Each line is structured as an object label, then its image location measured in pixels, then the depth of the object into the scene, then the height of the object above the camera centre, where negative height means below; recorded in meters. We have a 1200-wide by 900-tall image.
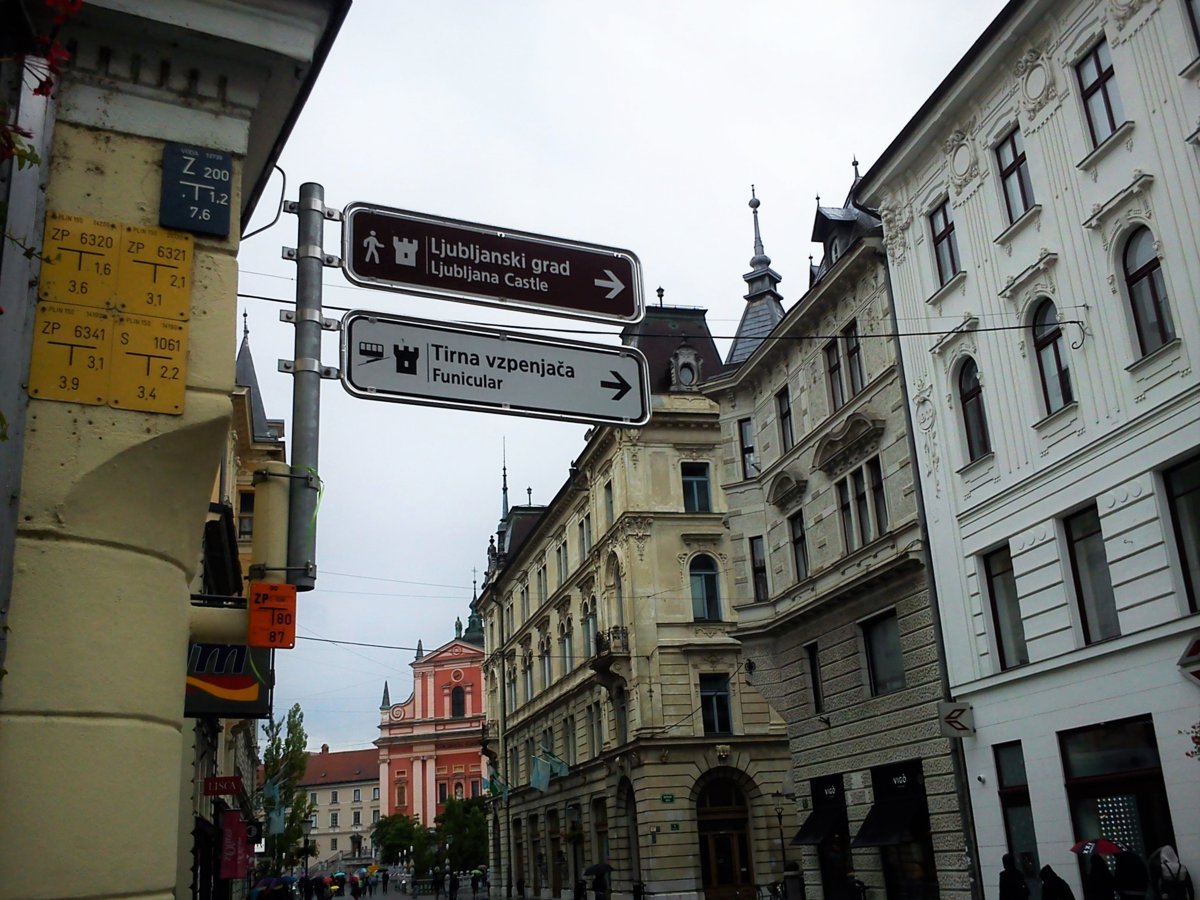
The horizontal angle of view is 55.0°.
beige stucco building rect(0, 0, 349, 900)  4.45 +1.71
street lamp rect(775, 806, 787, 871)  38.28 -0.54
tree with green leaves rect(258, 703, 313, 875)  47.78 +2.78
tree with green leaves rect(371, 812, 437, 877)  93.44 +0.31
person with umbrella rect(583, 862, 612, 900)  40.16 -1.69
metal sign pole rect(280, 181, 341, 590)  5.17 +2.08
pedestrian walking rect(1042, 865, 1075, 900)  16.86 -1.23
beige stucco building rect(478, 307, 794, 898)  38.84 +5.15
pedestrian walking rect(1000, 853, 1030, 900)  18.02 -1.21
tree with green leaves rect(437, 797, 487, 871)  62.44 +0.17
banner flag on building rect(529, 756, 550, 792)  45.66 +2.15
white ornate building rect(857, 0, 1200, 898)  15.93 +5.93
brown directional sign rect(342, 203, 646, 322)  5.78 +2.84
